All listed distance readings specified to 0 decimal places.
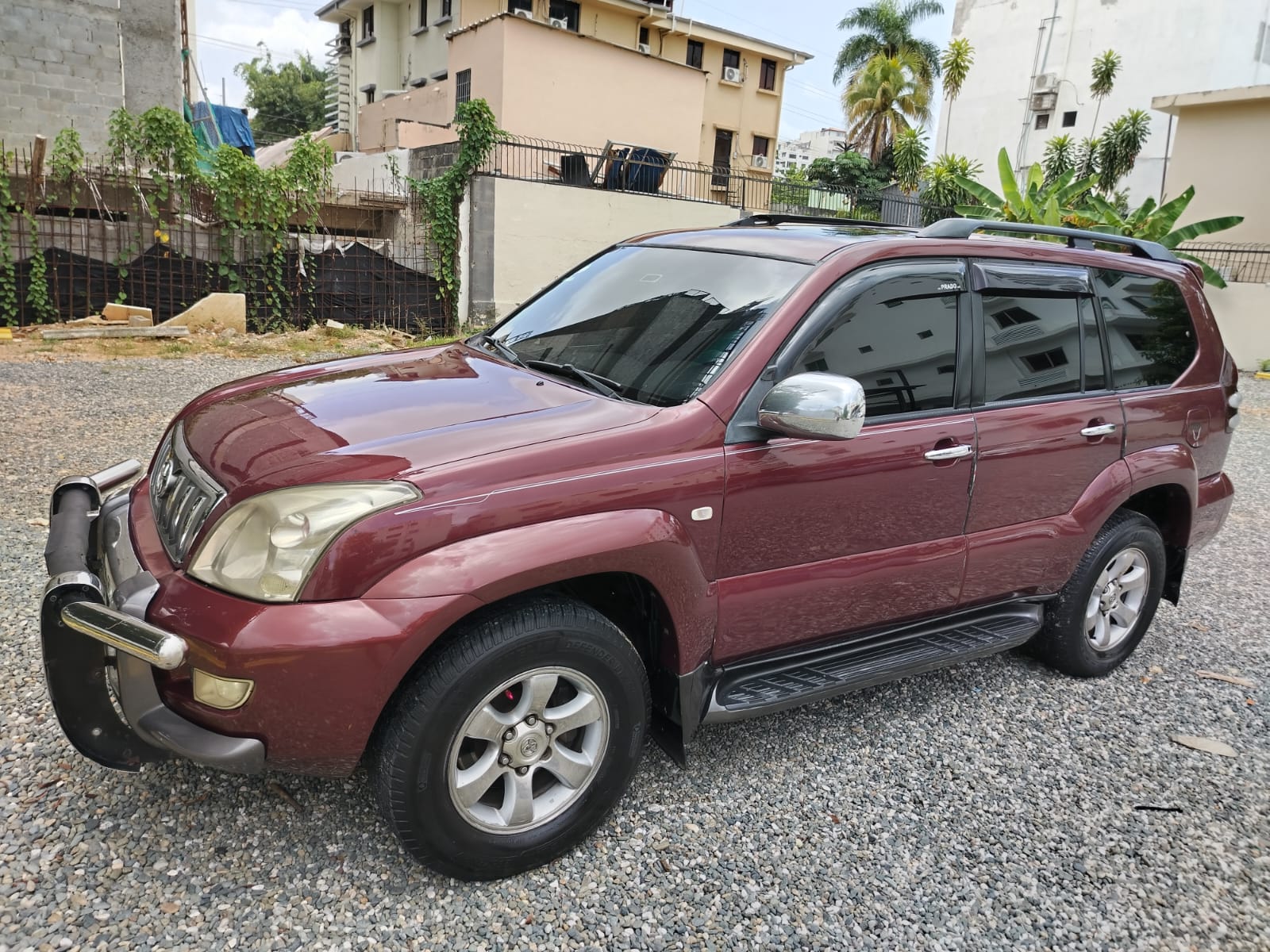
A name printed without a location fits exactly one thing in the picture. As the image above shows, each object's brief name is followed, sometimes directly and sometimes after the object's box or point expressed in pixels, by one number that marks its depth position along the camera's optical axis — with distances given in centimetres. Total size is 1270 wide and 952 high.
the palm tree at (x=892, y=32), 4216
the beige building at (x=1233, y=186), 1755
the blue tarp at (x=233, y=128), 2311
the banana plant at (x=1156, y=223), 1499
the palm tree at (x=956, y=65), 3694
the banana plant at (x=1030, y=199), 1537
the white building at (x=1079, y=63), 3222
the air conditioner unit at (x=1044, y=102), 3612
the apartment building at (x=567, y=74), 2330
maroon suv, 216
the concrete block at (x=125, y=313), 1170
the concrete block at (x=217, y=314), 1231
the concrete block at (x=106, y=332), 1099
